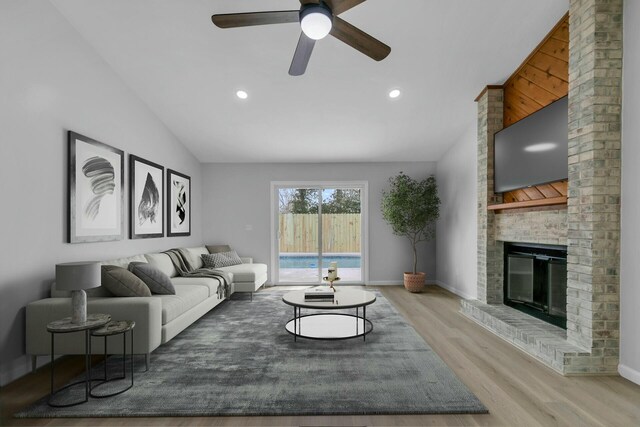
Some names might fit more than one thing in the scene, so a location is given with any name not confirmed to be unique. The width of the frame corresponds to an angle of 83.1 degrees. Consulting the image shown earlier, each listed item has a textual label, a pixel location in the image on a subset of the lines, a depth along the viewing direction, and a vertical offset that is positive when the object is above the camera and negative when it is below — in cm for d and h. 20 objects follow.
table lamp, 247 -42
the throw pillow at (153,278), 355 -57
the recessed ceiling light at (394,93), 464 +166
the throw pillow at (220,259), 571 -63
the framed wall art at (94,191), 340 +30
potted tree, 609 +22
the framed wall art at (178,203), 548 +27
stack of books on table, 375 -78
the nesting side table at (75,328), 235 -72
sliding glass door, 691 -12
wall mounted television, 330 +74
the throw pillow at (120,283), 310 -55
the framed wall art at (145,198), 445 +29
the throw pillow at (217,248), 625 -49
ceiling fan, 228 +134
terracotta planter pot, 606 -103
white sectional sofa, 280 -81
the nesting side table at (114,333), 249 -79
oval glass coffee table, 351 -115
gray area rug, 228 -118
